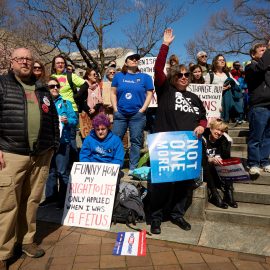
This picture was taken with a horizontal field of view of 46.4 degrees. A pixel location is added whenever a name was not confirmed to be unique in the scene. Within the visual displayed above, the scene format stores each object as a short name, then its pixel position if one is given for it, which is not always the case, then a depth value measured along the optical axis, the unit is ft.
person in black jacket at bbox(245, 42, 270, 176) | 14.86
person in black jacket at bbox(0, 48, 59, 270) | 9.84
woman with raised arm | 12.51
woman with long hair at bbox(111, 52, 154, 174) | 16.39
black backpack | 13.48
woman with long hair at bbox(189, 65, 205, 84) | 19.53
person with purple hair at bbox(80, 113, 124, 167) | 14.74
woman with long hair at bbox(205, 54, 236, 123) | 20.67
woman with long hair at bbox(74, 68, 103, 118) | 19.48
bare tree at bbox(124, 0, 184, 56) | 62.95
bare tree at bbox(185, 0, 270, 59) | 85.35
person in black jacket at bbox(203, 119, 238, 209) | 14.07
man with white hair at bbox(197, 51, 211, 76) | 21.56
